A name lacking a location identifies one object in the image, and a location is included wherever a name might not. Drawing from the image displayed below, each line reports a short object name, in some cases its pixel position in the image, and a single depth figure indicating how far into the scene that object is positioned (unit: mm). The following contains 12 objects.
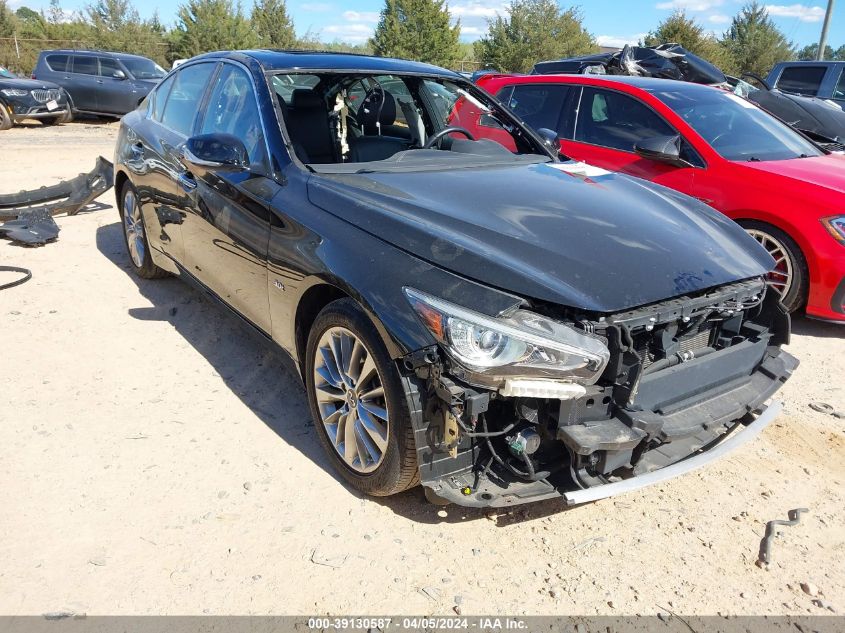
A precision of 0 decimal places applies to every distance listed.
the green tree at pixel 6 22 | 32625
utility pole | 24406
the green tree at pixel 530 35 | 37500
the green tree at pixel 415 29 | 36562
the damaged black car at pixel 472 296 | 2230
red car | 4523
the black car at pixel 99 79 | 16938
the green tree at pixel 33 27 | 37781
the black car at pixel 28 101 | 14938
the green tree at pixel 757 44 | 35688
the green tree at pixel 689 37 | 33062
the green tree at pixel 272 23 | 38969
